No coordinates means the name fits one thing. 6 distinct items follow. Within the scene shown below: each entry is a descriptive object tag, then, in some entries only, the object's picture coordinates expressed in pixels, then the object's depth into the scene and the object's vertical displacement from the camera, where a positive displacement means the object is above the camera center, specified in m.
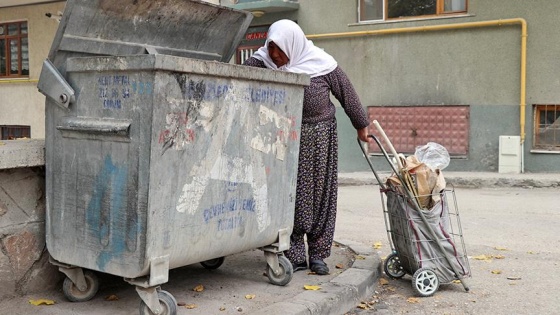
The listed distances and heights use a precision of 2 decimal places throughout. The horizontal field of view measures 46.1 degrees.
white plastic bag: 4.46 -0.04
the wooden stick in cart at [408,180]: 4.36 -0.21
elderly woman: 4.52 +0.12
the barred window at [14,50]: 17.47 +2.53
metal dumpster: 3.12 -0.02
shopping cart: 4.37 -0.58
